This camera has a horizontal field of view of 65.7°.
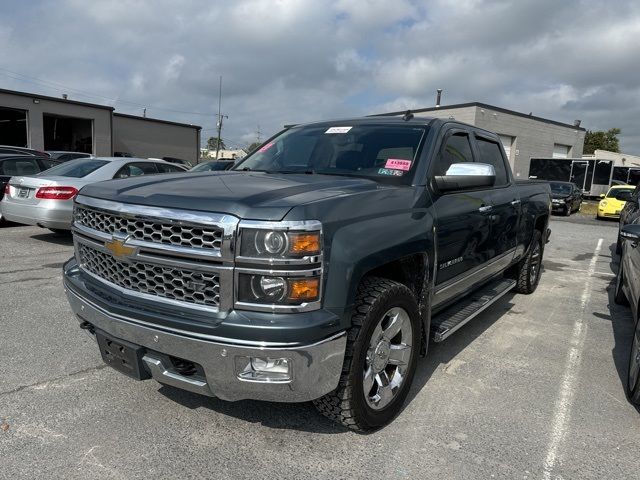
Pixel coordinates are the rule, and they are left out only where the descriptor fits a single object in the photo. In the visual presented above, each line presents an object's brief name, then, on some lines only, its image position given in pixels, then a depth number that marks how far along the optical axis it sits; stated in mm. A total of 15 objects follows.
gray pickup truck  2287
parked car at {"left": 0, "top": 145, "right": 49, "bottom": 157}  14109
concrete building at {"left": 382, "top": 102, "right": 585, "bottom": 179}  31797
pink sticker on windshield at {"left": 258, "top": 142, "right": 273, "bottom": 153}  4404
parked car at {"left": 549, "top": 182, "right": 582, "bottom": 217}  21578
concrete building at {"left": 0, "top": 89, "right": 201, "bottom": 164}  27891
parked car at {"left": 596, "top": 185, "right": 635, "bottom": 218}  19703
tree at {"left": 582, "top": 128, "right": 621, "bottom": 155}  81812
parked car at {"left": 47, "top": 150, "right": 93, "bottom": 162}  20300
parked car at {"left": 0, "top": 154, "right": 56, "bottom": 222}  10242
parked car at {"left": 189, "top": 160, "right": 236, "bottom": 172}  14867
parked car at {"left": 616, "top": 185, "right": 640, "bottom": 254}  6797
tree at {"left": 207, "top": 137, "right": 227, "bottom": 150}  103431
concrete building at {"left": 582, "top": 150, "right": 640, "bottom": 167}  59731
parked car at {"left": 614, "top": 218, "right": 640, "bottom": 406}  3340
